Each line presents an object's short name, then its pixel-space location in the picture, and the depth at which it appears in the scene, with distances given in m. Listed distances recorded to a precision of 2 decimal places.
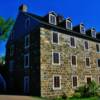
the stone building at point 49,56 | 15.11
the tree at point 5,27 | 24.11
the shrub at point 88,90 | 16.04
